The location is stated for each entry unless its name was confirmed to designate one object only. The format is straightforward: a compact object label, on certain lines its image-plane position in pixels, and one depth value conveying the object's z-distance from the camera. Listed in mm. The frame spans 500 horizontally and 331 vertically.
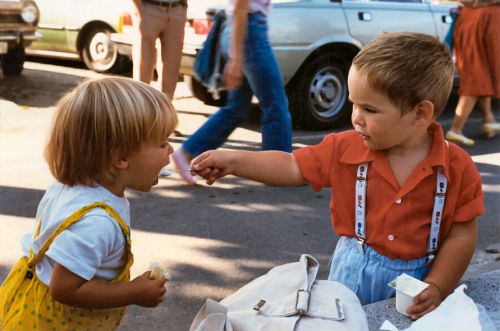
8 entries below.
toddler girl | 1933
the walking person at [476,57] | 6781
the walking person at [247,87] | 4902
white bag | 2082
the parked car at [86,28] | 10484
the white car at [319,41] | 6965
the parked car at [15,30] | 9570
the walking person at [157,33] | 5773
